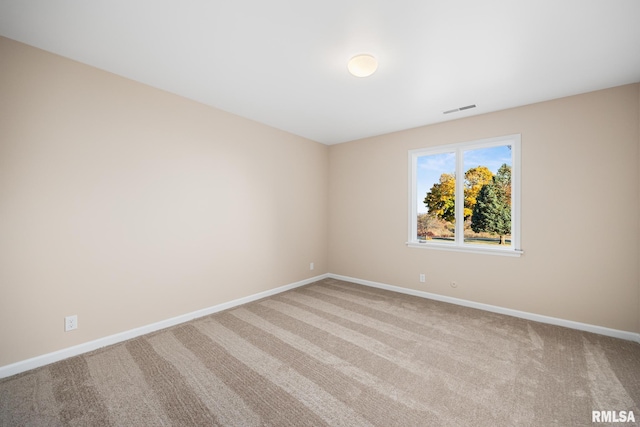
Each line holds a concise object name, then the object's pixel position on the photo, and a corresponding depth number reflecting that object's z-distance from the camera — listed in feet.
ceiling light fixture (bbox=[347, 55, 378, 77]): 7.18
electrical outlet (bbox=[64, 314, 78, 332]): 7.43
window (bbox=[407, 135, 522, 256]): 10.90
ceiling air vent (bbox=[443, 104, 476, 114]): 10.47
